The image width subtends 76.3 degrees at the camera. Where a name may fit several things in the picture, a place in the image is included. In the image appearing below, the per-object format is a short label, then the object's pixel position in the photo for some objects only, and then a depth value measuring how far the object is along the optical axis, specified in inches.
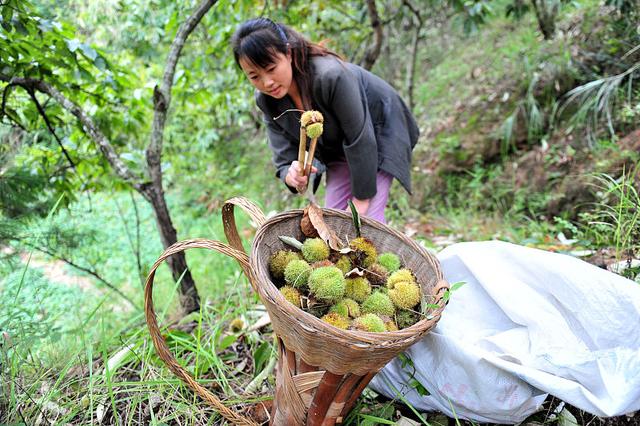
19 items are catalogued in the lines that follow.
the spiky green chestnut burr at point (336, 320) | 43.4
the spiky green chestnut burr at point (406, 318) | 49.0
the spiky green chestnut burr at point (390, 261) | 53.8
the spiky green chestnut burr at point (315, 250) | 52.1
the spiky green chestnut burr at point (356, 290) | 50.1
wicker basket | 38.0
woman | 59.2
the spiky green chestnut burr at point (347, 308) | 46.9
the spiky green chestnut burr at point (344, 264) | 52.2
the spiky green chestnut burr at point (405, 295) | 48.6
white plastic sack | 47.0
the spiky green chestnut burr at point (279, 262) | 51.3
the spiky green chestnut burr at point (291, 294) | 46.8
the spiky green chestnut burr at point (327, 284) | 46.0
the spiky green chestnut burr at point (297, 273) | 48.6
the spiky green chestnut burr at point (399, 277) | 50.9
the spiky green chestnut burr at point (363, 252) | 53.2
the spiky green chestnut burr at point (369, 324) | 43.5
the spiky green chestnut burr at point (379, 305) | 48.0
